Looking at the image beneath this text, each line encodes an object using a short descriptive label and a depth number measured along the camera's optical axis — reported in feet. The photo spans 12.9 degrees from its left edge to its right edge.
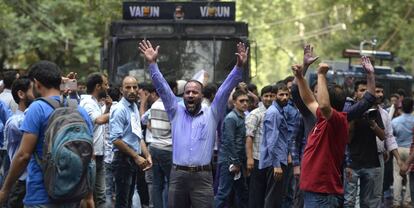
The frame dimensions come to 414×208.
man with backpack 45.15
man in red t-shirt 55.16
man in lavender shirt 62.67
